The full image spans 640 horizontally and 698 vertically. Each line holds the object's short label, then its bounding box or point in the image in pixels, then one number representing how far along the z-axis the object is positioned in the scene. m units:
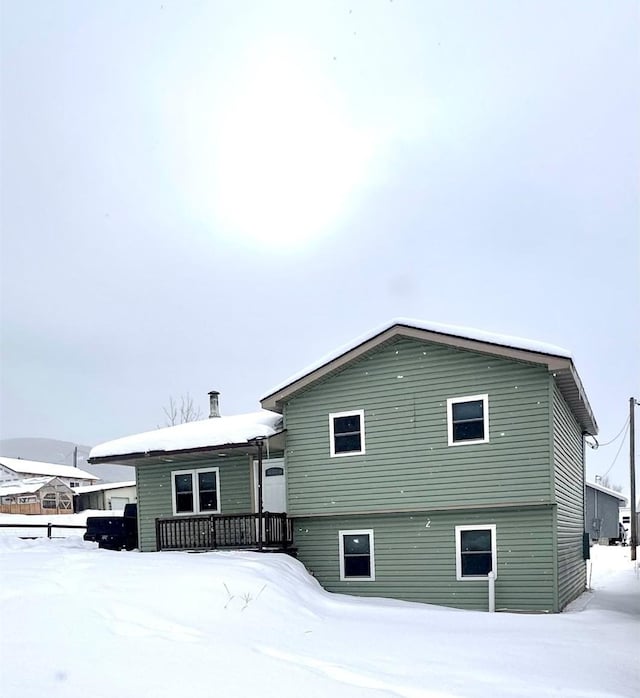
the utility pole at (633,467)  27.56
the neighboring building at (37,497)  49.38
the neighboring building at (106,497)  52.47
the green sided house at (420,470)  12.85
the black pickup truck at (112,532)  18.62
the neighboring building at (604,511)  37.56
